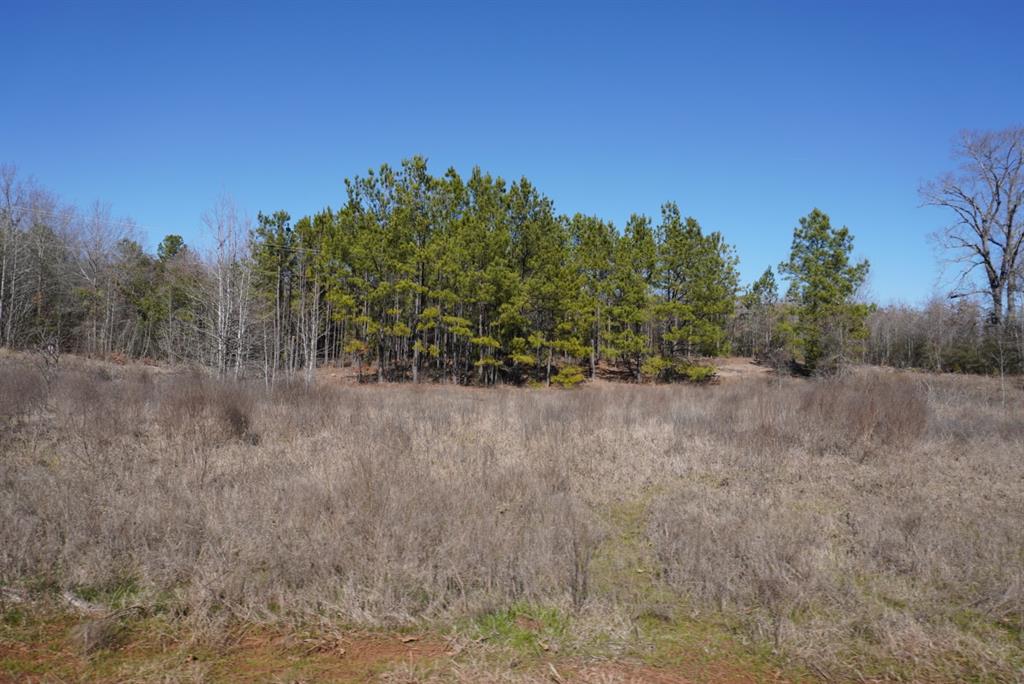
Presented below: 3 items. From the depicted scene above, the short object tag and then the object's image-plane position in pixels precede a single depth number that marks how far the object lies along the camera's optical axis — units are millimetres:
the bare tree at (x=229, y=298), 20125
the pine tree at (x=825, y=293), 32000
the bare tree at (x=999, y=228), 29359
